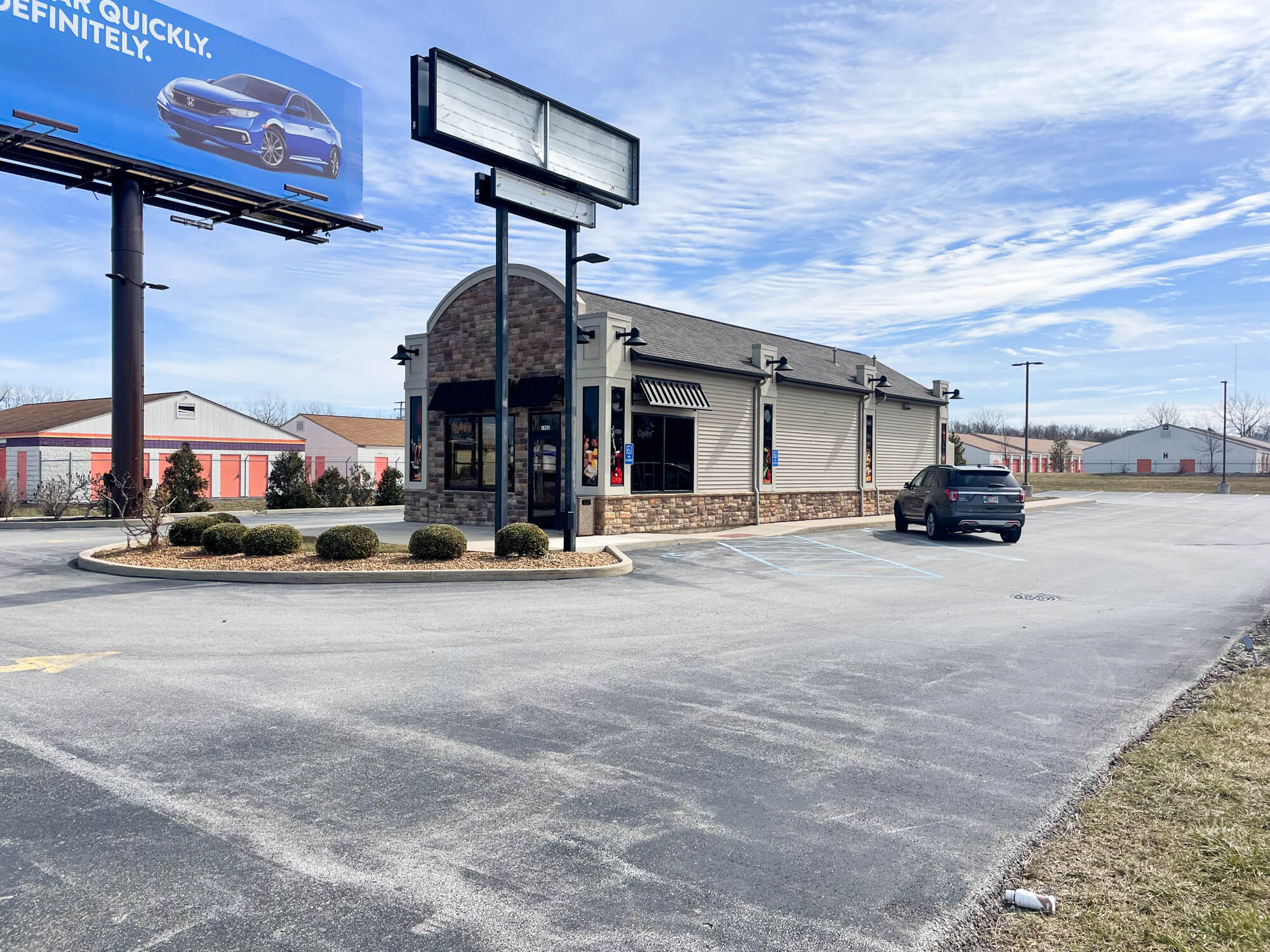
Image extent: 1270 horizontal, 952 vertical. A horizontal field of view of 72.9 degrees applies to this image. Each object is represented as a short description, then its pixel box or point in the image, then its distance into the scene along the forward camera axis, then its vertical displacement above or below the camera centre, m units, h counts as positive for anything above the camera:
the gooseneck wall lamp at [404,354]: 25.06 +3.43
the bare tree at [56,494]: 26.83 -0.88
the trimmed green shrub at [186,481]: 30.22 -0.38
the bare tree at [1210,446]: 98.06 +3.69
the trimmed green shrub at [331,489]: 35.00 -0.73
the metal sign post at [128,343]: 25.20 +3.81
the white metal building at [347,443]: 58.81 +2.03
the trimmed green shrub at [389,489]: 35.88 -0.74
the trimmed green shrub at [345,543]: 14.52 -1.22
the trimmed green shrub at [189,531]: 16.02 -1.12
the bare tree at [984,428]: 159.00 +9.04
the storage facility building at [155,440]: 40.66 +1.58
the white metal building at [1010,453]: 110.12 +3.21
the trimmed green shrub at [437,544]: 14.59 -1.22
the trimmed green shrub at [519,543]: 15.27 -1.25
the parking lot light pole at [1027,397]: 50.08 +4.88
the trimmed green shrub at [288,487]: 33.88 -0.64
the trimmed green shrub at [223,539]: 15.16 -1.21
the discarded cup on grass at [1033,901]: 3.58 -1.78
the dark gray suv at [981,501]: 20.47 -0.62
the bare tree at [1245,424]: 114.38 +7.15
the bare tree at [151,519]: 15.77 -0.91
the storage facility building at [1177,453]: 100.81 +3.01
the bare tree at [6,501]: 27.67 -1.04
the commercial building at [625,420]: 20.84 +1.49
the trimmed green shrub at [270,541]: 14.92 -1.22
